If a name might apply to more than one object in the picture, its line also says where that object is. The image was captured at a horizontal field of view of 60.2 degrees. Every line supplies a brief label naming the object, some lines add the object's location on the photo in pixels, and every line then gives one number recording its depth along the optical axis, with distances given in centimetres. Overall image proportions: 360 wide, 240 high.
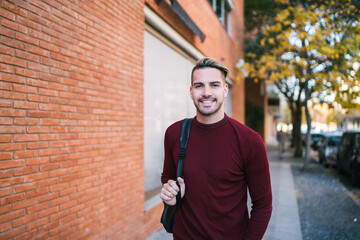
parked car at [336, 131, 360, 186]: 958
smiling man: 203
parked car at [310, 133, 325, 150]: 2685
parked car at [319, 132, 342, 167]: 1397
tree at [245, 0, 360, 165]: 904
